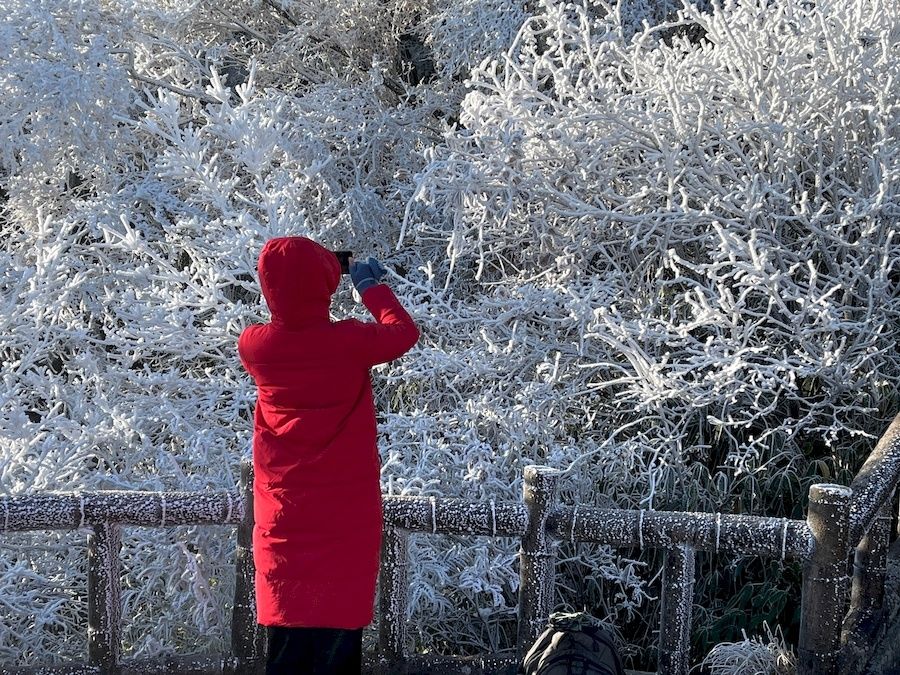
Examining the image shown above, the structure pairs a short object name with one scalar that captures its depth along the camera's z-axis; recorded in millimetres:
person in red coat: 5512
